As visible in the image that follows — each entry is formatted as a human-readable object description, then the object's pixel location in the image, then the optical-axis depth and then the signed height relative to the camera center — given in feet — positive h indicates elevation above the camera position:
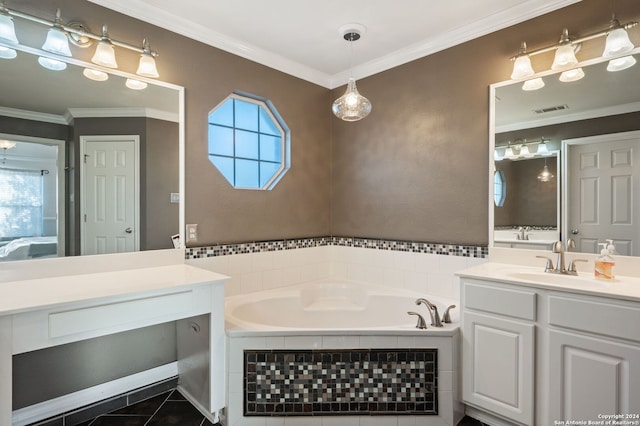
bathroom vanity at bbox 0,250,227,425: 4.57 -1.51
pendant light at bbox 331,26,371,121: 7.31 +2.28
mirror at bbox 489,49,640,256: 6.36 +1.19
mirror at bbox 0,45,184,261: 5.94 +0.95
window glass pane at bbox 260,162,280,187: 9.95 +1.19
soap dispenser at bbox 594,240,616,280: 6.07 -0.92
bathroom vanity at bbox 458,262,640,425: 5.01 -2.19
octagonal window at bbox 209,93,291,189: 8.93 +1.94
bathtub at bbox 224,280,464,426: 6.30 -3.01
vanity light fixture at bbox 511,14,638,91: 6.26 +3.07
